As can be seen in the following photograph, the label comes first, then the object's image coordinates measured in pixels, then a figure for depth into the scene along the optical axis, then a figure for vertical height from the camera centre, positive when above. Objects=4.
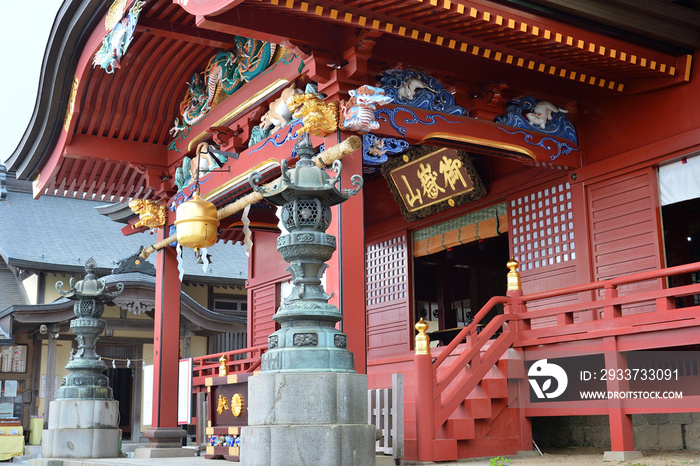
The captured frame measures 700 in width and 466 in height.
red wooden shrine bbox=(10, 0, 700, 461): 7.35 +2.94
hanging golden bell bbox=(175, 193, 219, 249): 9.23 +2.04
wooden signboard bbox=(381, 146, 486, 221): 10.91 +3.07
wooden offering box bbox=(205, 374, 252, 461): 8.70 -0.15
